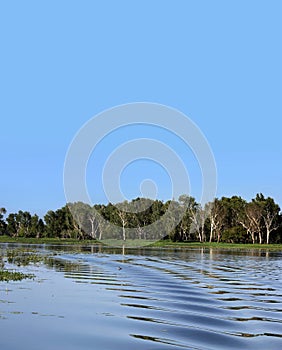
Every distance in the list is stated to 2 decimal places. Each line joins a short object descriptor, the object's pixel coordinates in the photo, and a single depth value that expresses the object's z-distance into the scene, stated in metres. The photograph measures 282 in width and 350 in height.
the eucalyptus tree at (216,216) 120.12
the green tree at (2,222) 168.81
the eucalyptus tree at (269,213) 111.44
